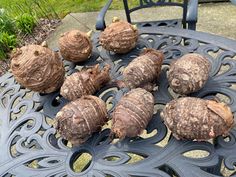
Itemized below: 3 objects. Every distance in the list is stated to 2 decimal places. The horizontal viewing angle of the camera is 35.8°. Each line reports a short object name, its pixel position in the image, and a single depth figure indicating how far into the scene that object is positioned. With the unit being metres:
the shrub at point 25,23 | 3.51
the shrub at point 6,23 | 3.29
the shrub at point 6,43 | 3.22
